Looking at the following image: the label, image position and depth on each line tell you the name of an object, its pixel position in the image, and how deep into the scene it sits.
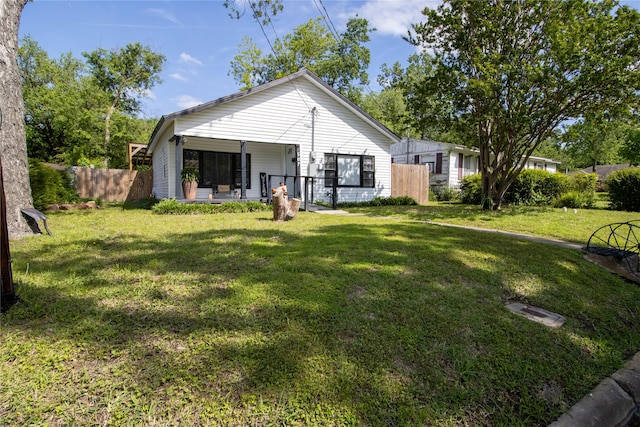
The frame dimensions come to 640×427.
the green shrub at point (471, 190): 16.44
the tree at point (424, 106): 12.60
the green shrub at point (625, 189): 13.36
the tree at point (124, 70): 26.28
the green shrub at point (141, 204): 12.63
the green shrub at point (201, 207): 9.78
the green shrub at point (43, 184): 9.57
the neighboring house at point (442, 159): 22.14
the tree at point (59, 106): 22.84
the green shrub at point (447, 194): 20.27
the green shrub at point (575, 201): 14.30
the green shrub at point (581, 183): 16.56
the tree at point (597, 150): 40.19
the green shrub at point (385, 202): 13.55
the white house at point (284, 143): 12.00
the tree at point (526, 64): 9.27
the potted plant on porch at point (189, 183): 11.53
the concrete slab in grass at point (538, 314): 3.15
